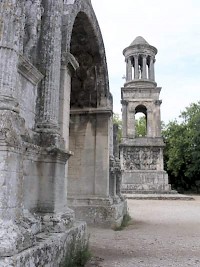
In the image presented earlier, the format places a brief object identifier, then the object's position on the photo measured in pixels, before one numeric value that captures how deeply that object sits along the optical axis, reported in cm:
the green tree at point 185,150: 3250
